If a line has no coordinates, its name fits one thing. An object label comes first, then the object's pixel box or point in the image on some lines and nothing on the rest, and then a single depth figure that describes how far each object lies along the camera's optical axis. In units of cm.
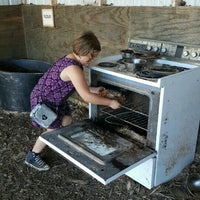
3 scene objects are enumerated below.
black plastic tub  302
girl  183
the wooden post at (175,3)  204
